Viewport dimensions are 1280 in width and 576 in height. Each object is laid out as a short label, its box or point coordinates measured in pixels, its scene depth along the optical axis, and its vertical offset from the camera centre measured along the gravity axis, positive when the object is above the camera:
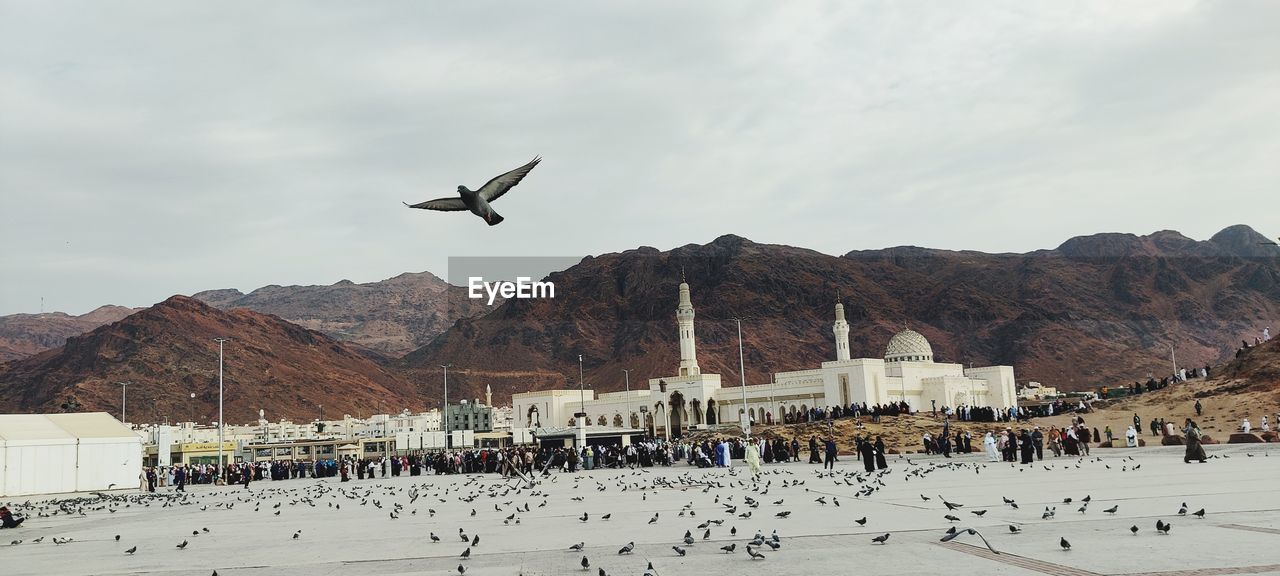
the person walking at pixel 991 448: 32.88 -1.88
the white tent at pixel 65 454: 37.88 -0.29
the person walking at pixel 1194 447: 25.00 -1.73
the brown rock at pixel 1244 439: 34.06 -2.21
